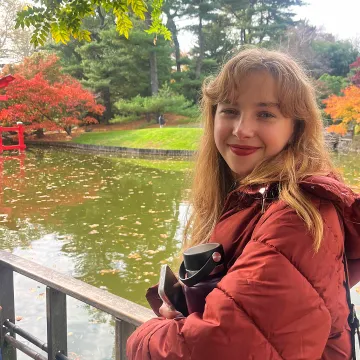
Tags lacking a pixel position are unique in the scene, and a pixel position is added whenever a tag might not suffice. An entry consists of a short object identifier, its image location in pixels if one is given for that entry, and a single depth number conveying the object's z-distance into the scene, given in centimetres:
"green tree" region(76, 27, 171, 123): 1908
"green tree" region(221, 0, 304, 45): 2077
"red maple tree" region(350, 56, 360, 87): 1506
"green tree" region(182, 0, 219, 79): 1990
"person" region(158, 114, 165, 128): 1983
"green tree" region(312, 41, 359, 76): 2172
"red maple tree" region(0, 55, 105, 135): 1739
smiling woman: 67
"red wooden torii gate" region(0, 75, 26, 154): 1519
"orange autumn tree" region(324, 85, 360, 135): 1343
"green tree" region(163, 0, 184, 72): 1960
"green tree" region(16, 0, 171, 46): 169
